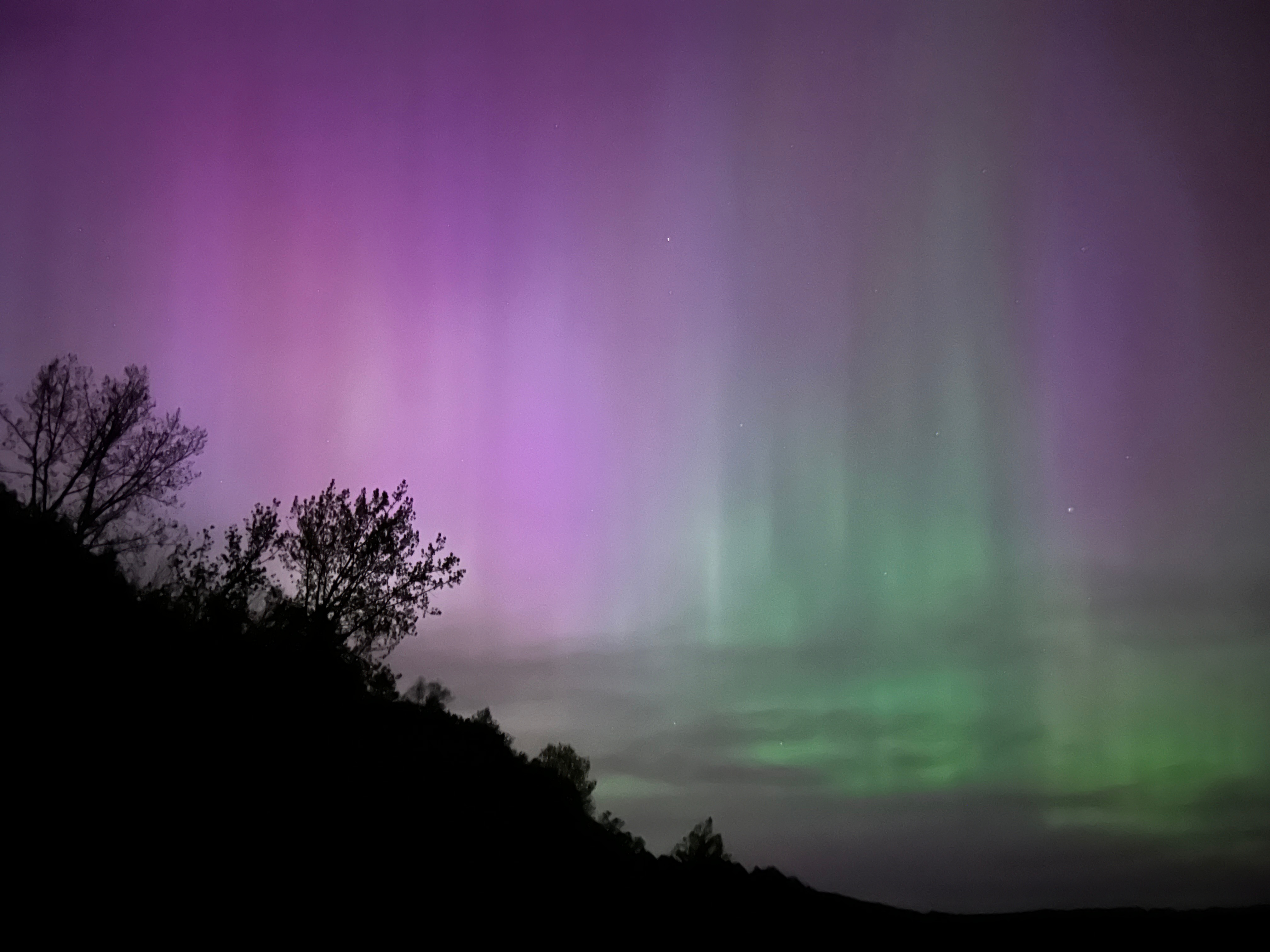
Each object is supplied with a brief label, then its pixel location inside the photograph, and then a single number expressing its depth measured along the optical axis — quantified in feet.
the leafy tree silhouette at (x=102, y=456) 119.24
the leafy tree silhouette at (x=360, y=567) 134.10
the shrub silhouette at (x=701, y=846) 248.52
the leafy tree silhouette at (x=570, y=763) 262.88
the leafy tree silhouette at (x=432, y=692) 180.86
